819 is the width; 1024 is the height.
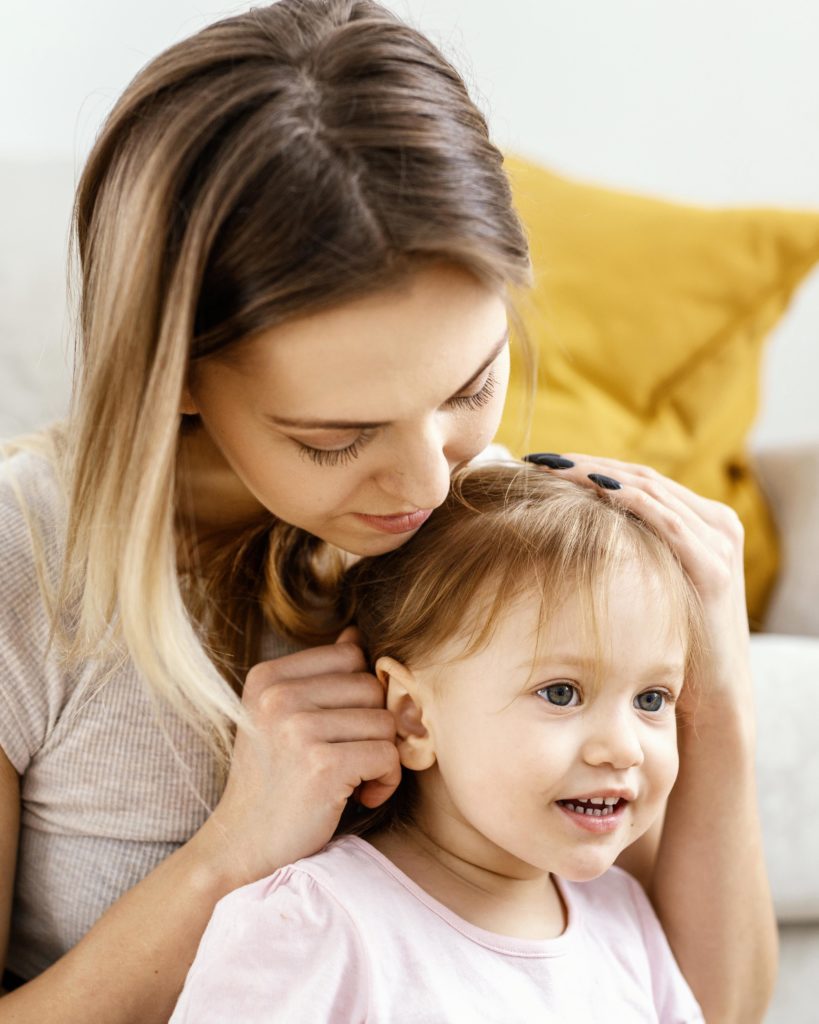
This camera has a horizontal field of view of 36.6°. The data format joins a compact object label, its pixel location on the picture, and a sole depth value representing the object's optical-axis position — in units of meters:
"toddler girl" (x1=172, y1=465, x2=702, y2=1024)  0.84
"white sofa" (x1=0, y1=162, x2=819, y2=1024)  1.23
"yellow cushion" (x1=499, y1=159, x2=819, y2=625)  1.72
